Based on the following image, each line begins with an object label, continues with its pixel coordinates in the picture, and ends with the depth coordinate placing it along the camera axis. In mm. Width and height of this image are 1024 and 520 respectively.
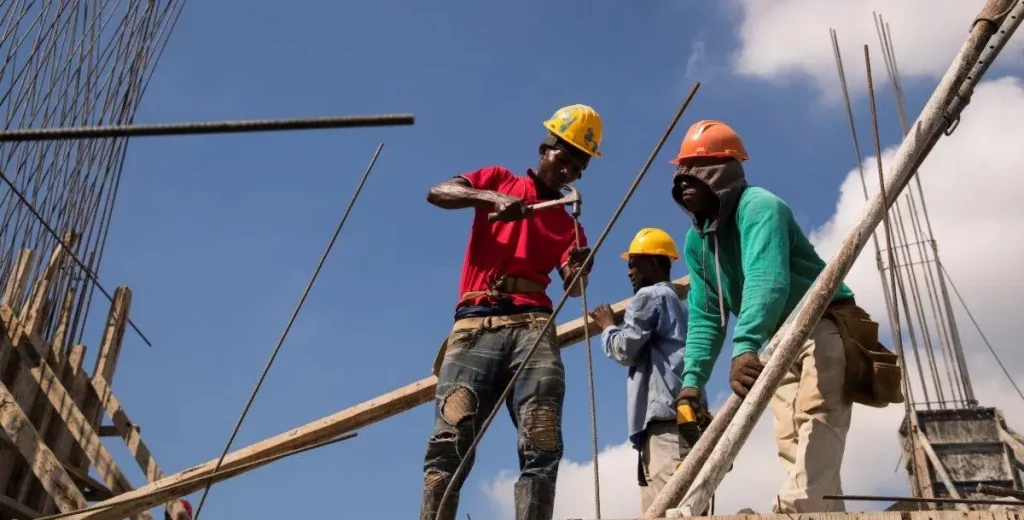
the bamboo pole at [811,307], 2422
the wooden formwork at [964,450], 9617
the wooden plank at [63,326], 7559
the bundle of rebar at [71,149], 8000
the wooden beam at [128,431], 7238
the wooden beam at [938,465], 9273
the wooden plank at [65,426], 7354
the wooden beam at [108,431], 7687
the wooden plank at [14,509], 6742
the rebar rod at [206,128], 1309
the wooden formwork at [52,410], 6297
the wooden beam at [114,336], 7945
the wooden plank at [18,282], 7383
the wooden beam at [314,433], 5527
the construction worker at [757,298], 2854
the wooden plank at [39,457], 6199
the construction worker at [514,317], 3502
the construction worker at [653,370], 4273
